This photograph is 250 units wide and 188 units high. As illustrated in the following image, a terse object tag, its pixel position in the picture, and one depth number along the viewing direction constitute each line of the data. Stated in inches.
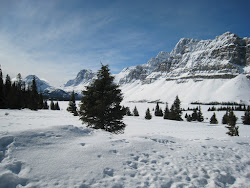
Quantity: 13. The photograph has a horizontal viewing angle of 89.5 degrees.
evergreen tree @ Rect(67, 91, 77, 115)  1787.6
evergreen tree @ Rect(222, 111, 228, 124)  2015.3
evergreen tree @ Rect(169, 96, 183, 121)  2053.4
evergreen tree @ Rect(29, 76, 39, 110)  1380.4
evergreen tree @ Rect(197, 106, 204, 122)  2294.3
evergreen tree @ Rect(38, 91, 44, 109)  2042.1
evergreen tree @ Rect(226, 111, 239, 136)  739.5
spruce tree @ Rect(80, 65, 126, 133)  486.3
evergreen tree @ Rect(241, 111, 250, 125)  1943.3
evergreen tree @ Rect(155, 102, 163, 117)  2882.6
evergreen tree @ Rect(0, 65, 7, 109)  1058.1
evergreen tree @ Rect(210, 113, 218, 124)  2017.7
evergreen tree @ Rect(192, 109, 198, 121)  2284.7
